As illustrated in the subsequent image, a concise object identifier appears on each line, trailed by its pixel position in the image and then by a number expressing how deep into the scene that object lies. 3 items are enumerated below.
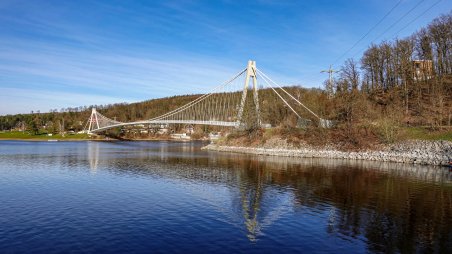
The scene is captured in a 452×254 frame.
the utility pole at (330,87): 64.74
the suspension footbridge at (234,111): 68.50
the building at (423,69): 61.88
